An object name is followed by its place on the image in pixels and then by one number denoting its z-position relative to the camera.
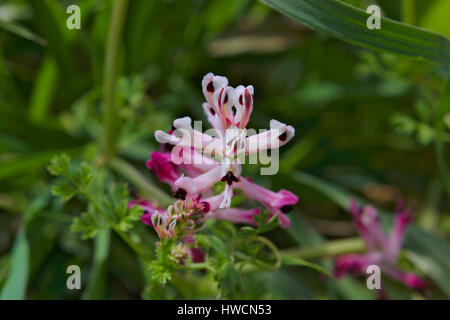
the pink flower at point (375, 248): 0.21
